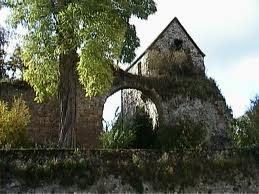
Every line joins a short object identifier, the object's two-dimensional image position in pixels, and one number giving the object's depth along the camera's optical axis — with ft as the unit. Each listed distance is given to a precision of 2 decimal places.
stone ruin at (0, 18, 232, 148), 41.21
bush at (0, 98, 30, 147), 35.60
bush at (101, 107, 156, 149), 40.64
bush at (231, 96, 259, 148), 43.36
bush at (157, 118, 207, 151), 41.67
